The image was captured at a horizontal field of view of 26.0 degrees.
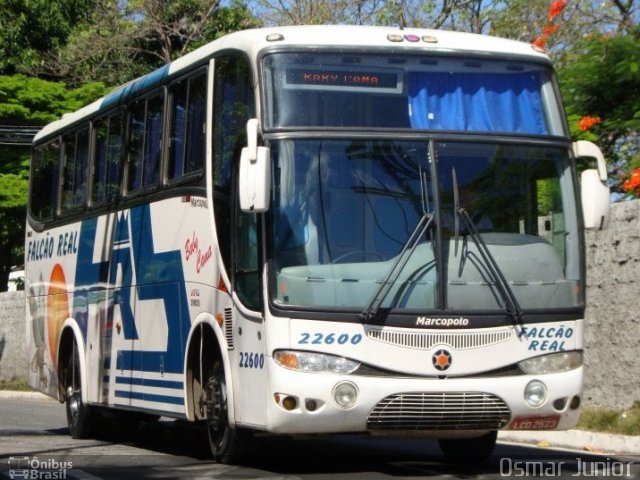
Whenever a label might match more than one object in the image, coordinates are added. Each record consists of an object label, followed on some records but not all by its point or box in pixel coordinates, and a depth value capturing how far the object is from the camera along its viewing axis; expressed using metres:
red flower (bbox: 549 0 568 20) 20.16
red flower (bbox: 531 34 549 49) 20.28
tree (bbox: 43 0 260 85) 31.56
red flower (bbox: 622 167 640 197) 16.16
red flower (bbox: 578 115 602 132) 17.78
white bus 9.76
